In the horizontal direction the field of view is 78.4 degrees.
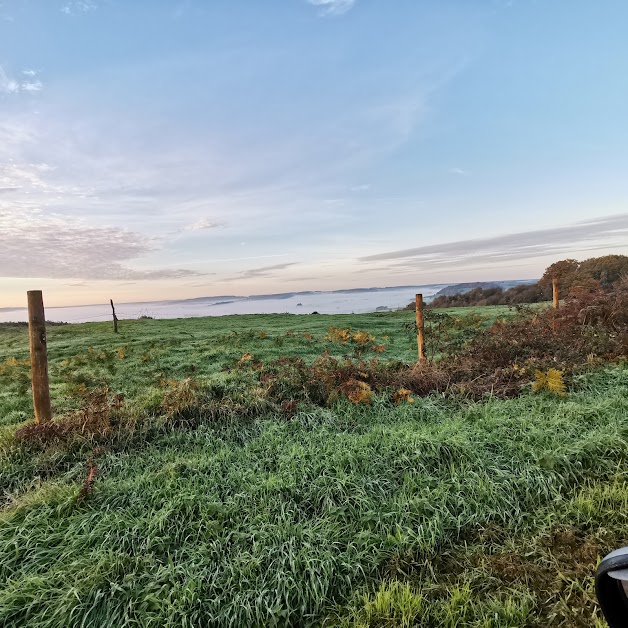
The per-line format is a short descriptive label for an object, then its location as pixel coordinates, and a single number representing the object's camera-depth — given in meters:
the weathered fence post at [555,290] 13.41
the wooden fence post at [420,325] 8.19
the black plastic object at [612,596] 1.35
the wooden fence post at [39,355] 5.34
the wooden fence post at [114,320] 20.94
